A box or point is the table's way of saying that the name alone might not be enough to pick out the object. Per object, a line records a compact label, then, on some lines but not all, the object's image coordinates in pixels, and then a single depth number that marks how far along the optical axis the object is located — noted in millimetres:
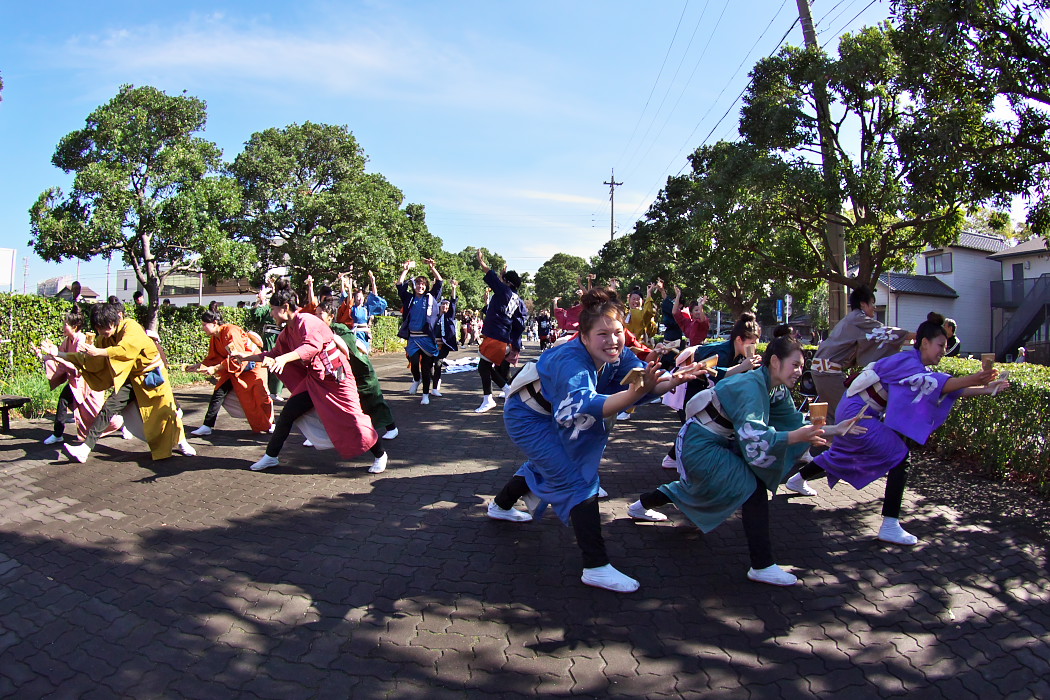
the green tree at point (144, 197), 13484
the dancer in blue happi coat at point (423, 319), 10195
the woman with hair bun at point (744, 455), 3486
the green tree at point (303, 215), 20578
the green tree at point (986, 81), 5680
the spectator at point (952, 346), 8103
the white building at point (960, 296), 31438
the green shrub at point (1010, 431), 5379
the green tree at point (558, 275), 70000
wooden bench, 7547
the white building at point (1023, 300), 23984
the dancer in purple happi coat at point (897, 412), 4062
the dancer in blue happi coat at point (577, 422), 3271
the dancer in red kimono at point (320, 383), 5559
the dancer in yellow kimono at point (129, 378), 5977
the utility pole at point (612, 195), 49031
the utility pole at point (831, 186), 8617
